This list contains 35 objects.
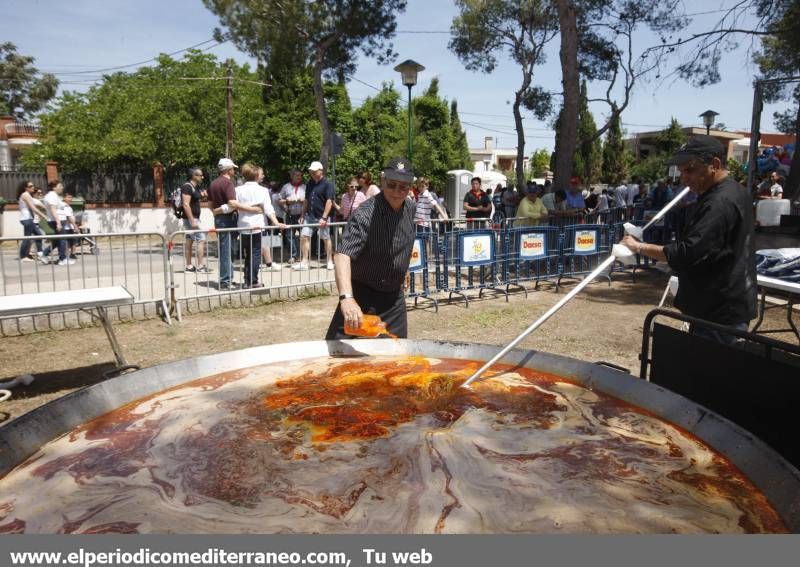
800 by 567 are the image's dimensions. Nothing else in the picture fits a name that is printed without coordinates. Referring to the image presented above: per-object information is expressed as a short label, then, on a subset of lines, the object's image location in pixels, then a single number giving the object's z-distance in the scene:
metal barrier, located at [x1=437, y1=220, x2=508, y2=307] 9.36
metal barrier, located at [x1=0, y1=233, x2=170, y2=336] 7.26
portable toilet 23.65
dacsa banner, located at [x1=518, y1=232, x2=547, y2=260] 10.17
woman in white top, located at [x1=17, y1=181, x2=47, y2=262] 13.30
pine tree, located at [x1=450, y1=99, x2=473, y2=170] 49.59
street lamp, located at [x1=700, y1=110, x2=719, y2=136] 17.73
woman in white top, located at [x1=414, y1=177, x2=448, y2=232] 11.87
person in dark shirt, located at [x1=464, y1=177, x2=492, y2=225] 13.51
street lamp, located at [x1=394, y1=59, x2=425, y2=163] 13.48
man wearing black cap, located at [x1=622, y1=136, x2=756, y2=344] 3.05
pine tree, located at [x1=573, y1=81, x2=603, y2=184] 47.00
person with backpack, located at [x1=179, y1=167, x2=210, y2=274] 10.17
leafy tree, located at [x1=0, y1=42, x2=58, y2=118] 52.86
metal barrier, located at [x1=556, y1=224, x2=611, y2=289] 10.79
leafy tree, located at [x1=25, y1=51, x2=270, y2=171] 24.52
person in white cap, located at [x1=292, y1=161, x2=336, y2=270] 10.84
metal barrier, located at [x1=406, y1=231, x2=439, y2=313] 8.80
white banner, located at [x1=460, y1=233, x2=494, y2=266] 9.38
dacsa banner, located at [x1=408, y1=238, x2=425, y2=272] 8.76
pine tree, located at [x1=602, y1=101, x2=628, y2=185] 50.84
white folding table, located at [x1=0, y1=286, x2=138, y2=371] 4.74
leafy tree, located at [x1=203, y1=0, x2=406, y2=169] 14.41
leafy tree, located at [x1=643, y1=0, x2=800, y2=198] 11.31
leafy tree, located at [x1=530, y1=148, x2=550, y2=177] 67.44
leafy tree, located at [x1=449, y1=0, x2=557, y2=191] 19.55
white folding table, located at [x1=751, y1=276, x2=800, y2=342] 5.04
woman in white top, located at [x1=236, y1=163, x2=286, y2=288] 8.84
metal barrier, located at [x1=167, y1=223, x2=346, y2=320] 8.52
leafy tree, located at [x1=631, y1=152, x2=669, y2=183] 45.78
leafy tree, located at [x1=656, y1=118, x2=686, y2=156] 49.47
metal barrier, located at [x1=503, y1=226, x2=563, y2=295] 10.17
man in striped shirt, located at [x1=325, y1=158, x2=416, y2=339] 3.38
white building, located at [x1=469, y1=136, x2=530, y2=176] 82.44
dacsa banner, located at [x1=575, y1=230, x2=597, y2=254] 10.84
